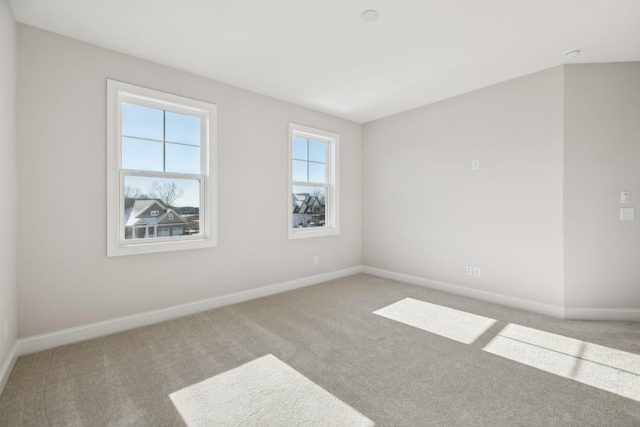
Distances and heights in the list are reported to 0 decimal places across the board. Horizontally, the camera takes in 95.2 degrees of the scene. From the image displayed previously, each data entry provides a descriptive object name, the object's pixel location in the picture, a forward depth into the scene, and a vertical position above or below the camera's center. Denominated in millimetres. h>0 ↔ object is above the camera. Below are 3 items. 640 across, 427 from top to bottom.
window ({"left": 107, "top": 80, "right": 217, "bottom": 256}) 2781 +441
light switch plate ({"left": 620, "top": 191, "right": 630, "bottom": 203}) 2967 +159
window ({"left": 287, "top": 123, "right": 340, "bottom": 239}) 4336 +470
